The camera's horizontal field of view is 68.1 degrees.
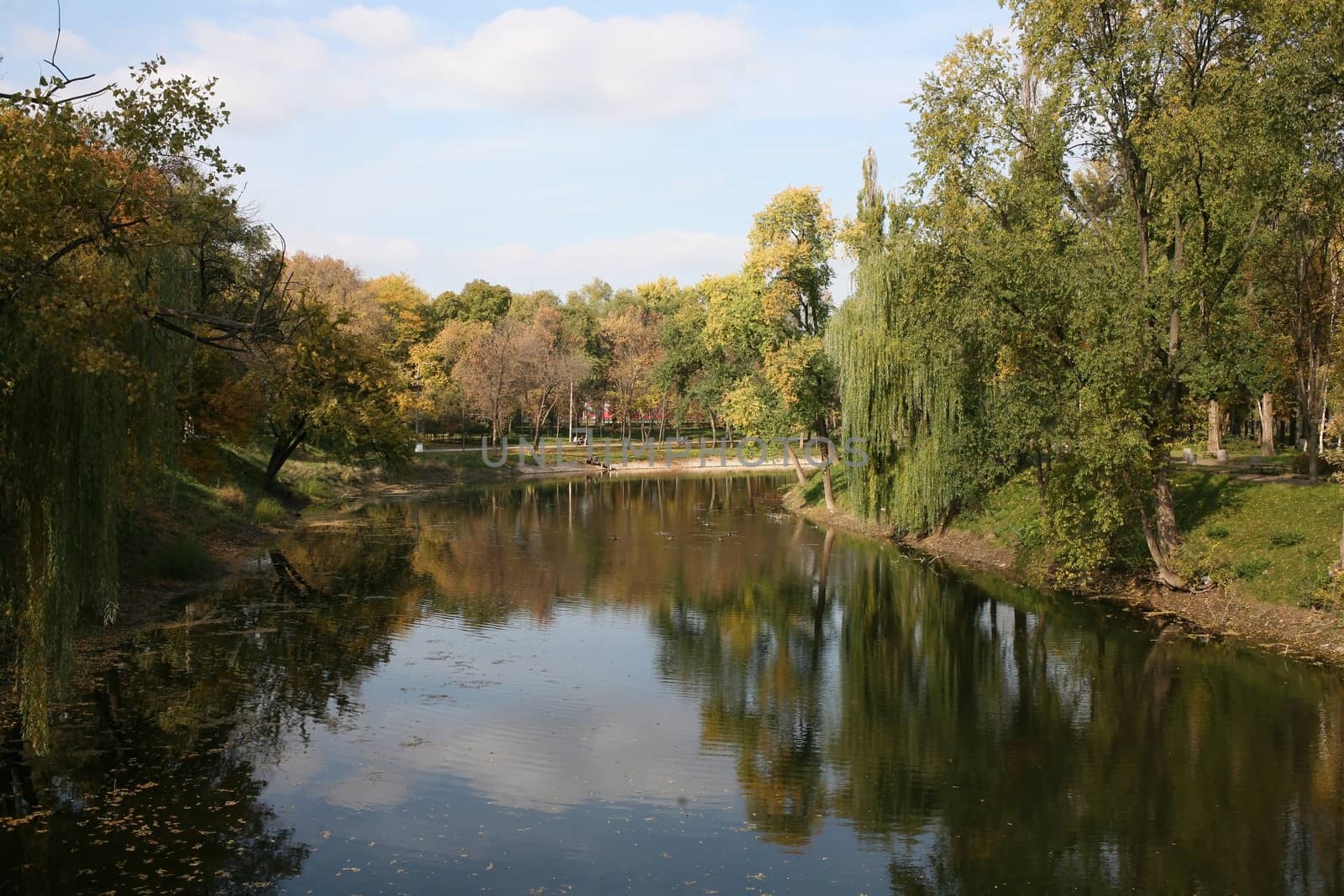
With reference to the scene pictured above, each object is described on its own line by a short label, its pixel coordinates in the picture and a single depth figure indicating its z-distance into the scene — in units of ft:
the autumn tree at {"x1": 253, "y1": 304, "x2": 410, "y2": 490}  106.01
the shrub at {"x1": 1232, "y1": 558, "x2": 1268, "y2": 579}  63.72
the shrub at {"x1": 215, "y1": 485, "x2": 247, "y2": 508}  98.99
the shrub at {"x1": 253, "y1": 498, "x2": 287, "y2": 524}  104.77
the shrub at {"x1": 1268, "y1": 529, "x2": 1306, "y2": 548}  63.98
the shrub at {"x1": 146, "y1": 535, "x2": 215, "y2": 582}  71.10
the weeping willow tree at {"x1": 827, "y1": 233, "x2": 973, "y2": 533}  90.07
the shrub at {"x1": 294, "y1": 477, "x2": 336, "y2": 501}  134.77
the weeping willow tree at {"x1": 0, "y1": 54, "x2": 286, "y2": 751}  31.17
